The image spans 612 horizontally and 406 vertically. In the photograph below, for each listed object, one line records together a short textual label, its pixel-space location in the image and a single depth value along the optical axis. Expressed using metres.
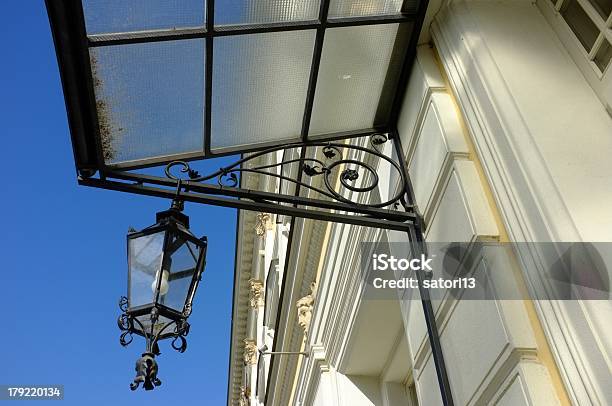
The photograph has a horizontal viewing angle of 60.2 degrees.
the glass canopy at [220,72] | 3.14
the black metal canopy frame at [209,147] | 2.94
